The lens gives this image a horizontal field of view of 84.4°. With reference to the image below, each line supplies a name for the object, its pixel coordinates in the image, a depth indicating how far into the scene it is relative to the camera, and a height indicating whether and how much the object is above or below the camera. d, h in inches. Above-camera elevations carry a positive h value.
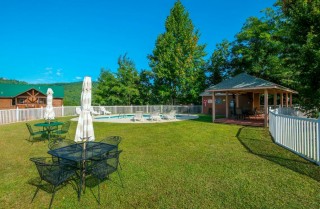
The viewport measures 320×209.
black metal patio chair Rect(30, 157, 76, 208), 117.7 -50.3
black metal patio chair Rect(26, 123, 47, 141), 330.1 -62.6
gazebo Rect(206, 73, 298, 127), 459.8 +48.8
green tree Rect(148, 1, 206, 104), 1103.0 +272.1
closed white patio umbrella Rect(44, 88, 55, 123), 351.9 -15.9
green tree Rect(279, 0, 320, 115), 319.3 +104.9
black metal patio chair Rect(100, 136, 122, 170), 184.8 -39.2
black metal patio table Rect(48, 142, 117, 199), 135.9 -40.3
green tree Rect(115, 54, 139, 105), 1152.8 +157.5
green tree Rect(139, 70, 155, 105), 1208.8 +105.3
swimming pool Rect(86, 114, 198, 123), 609.8 -59.2
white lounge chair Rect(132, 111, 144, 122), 613.0 -43.9
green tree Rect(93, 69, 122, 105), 1162.0 +91.0
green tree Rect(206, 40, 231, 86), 1093.8 +244.7
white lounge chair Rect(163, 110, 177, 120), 653.9 -47.4
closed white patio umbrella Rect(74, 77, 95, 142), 166.9 -16.5
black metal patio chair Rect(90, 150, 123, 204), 132.7 -50.6
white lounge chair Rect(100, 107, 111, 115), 853.2 -35.7
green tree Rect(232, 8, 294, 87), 832.9 +274.3
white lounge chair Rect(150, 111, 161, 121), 620.8 -44.9
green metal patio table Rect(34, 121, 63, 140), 307.7 -35.7
